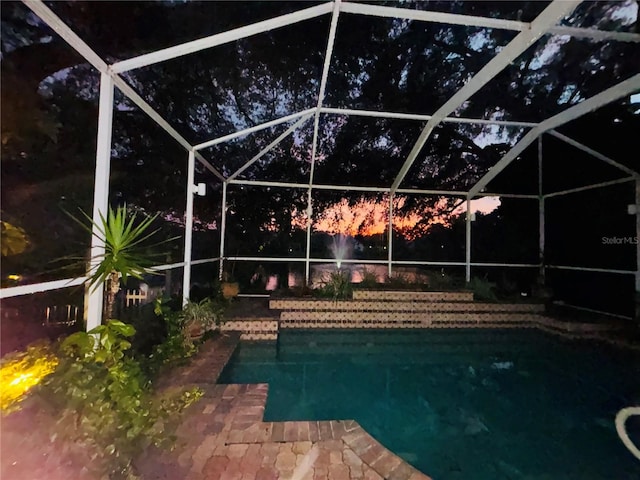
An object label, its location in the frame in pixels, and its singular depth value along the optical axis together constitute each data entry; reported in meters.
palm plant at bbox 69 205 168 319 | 2.65
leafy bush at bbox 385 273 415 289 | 8.79
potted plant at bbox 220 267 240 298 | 7.78
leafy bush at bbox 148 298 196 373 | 4.26
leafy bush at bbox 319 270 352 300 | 8.24
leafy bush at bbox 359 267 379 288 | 8.76
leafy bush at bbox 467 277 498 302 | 8.57
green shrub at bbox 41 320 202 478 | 1.93
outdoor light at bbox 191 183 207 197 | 5.78
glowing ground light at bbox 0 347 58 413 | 1.70
